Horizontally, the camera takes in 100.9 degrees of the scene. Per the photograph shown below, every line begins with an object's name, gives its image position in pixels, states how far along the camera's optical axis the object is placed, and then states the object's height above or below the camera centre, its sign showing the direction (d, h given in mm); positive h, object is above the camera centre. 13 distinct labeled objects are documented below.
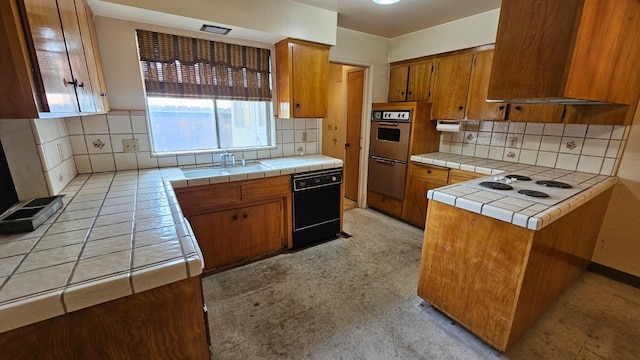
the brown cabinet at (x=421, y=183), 2876 -733
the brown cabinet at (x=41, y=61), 821 +186
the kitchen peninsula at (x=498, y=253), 1422 -790
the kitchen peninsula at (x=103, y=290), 718 -491
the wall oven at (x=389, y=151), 3279 -421
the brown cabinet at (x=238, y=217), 2133 -875
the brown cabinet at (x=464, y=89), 2717 +333
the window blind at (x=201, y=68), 2209 +425
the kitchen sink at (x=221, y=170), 2276 -486
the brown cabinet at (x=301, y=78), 2547 +385
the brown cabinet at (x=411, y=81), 3247 +473
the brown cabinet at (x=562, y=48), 1405 +412
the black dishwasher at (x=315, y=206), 2592 -892
